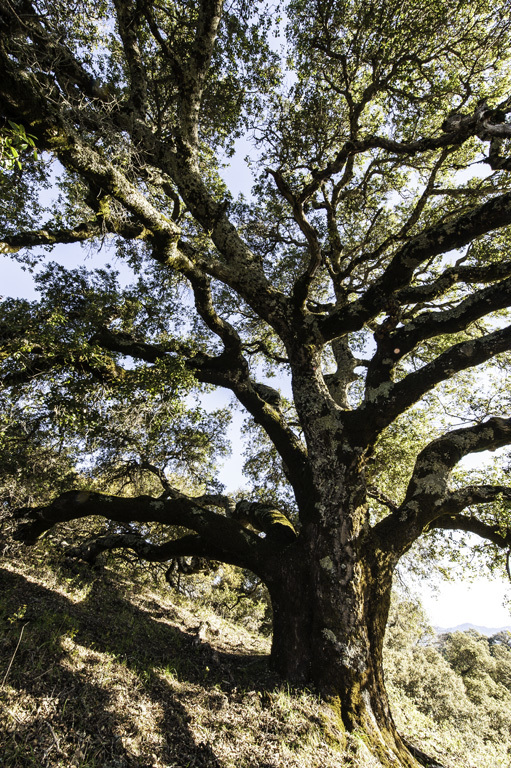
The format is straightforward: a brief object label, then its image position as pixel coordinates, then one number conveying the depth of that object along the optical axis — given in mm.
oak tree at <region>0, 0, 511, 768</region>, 5664
